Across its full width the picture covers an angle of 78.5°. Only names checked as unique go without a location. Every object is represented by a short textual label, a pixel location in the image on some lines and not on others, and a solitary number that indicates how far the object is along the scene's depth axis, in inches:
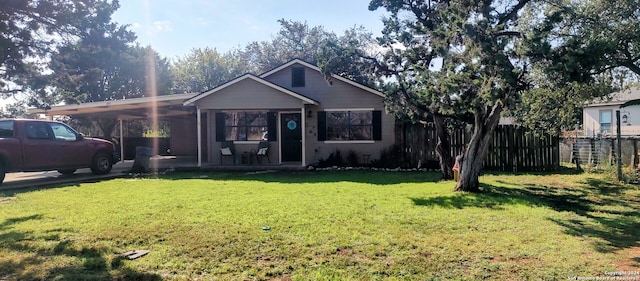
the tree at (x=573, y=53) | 260.4
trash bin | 520.4
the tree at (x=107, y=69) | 782.5
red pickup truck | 401.4
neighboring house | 863.7
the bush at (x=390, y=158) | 575.1
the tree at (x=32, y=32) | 468.1
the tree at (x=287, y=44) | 1471.5
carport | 577.3
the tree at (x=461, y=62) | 285.7
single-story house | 566.6
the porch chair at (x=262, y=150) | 594.2
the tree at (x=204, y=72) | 1539.1
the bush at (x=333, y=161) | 585.9
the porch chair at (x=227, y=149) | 593.0
